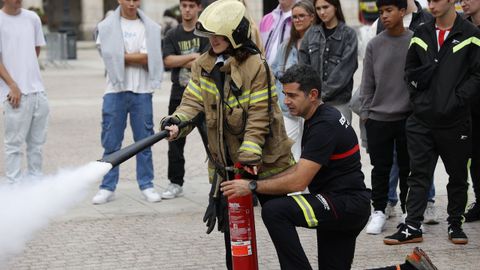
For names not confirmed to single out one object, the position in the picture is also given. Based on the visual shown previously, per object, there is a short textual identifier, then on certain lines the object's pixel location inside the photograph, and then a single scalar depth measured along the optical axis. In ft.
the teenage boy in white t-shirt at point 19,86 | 45.58
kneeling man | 28.50
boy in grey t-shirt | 39.52
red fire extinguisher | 29.45
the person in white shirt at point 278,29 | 46.57
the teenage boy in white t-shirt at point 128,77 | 46.03
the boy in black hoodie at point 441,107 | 36.78
